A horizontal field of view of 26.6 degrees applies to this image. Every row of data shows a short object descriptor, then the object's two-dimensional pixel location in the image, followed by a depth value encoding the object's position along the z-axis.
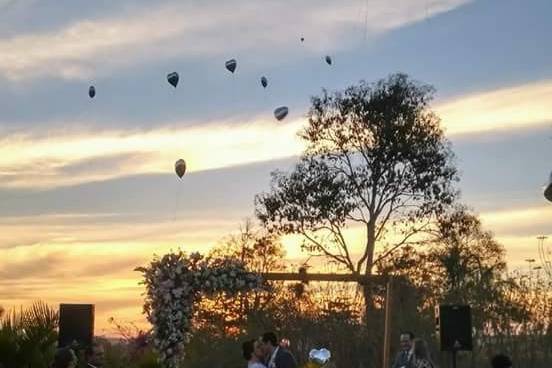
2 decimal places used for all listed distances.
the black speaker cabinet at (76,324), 18.92
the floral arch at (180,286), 18.34
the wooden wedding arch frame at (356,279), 18.64
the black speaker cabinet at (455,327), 20.20
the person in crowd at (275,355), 13.78
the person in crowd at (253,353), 13.20
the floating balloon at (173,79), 28.86
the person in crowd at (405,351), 14.95
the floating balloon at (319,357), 14.91
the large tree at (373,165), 33.41
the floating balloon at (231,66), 29.75
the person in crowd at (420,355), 14.28
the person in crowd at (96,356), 11.65
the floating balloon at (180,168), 27.58
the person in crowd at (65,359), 8.55
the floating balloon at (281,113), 28.48
